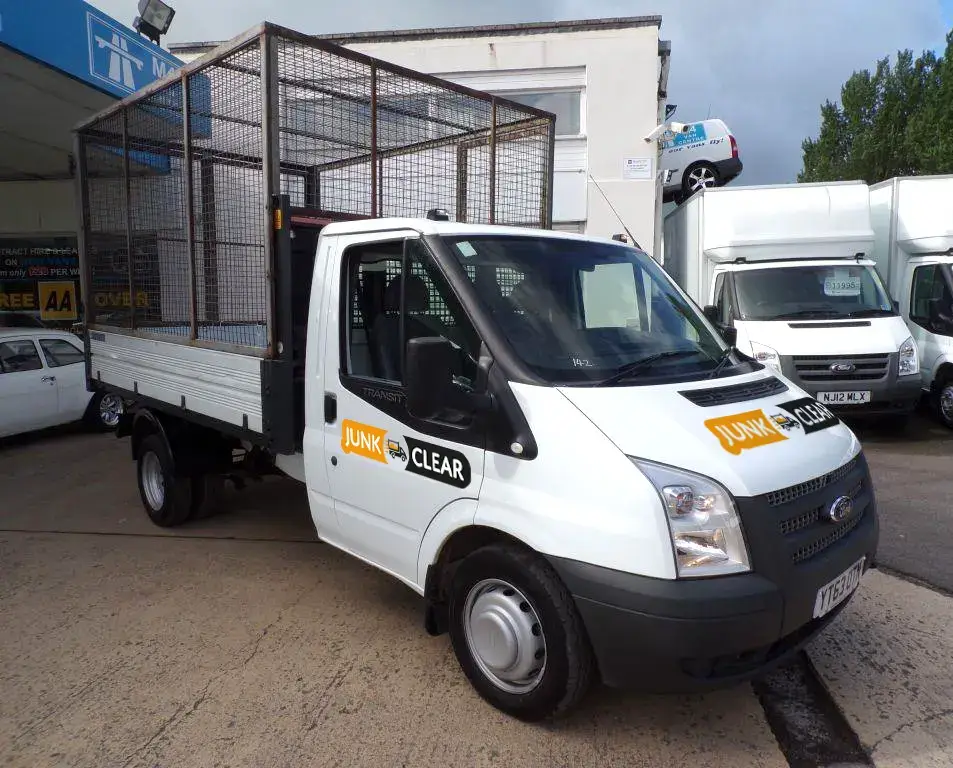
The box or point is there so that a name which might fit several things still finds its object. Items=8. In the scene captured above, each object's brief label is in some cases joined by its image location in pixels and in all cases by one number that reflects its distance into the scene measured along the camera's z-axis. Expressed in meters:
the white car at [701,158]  13.76
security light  7.89
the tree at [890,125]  23.36
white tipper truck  2.42
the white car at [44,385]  8.28
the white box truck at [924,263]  8.74
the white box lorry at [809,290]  7.75
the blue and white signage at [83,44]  6.04
